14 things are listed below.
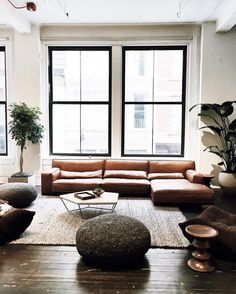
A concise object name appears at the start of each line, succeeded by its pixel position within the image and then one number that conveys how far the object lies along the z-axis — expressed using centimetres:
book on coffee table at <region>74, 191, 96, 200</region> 438
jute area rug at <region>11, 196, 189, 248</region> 358
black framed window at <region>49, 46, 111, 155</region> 671
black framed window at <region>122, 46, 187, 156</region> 661
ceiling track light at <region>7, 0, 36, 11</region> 505
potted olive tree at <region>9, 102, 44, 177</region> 602
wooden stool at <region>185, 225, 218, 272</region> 288
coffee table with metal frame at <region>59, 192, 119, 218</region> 426
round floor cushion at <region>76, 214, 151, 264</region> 289
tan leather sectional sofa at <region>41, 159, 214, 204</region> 507
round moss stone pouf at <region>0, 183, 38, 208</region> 458
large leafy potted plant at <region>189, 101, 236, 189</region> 580
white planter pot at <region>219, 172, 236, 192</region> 574
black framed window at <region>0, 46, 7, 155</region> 673
